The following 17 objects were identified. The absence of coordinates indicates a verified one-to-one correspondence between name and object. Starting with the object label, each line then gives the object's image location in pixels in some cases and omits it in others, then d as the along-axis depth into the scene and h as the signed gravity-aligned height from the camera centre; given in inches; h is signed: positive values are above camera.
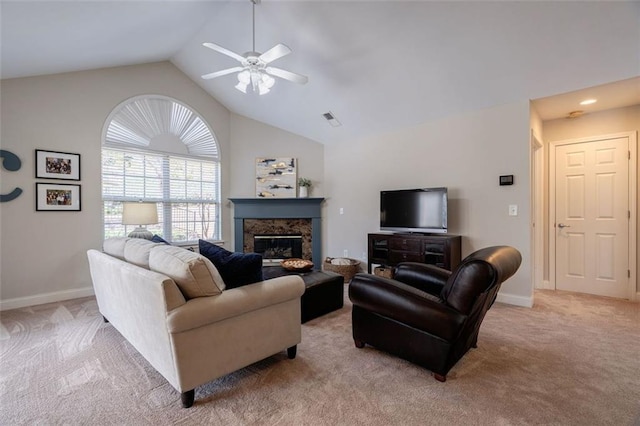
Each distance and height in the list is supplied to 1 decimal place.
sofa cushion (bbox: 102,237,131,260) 94.7 -11.8
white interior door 136.0 -2.7
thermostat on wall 129.2 +14.5
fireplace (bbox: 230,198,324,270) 203.0 -6.2
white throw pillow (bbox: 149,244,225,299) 62.8 -13.5
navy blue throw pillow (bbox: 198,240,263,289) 73.2 -14.0
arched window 156.3 +27.7
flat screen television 142.5 +1.0
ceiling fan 97.6 +53.3
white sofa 60.0 -24.1
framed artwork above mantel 204.5 +25.3
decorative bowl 125.1 -23.8
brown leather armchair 65.3 -25.1
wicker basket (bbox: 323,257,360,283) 170.6 -34.4
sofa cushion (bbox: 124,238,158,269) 78.9 -11.2
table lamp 138.2 -1.5
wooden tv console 132.6 -18.6
